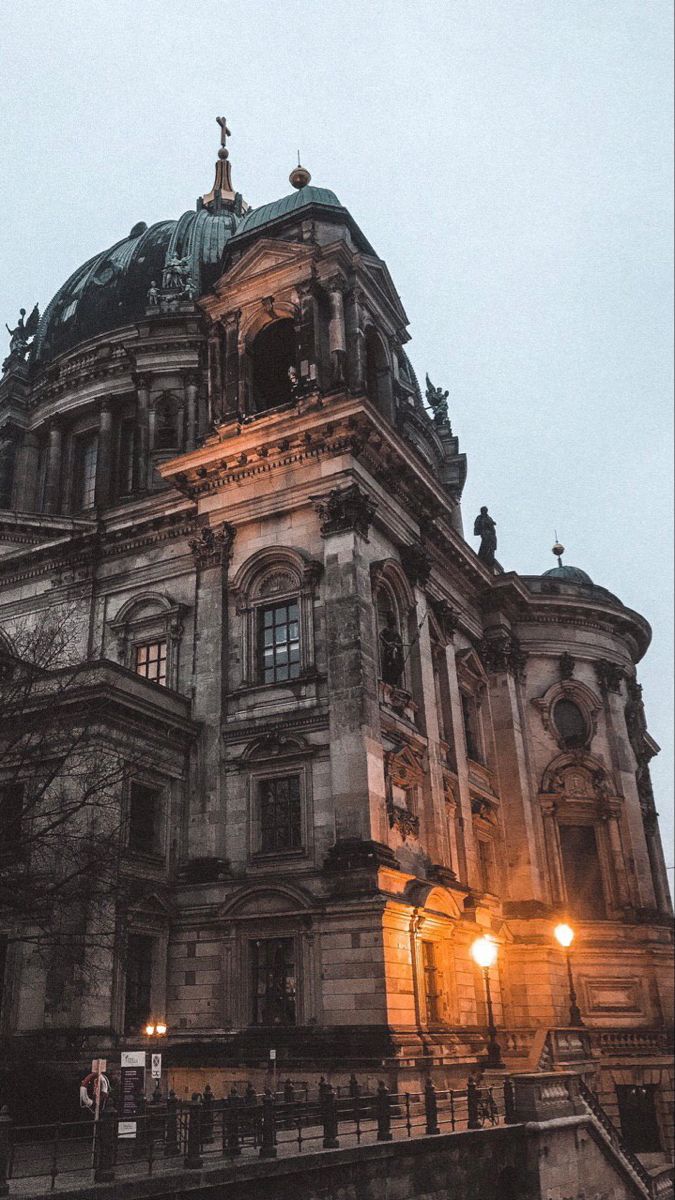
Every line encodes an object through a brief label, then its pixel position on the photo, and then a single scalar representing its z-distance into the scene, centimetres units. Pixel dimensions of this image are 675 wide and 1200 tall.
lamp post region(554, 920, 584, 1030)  2688
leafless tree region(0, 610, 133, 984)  2098
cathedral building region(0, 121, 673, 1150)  2703
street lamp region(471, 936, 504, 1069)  2377
